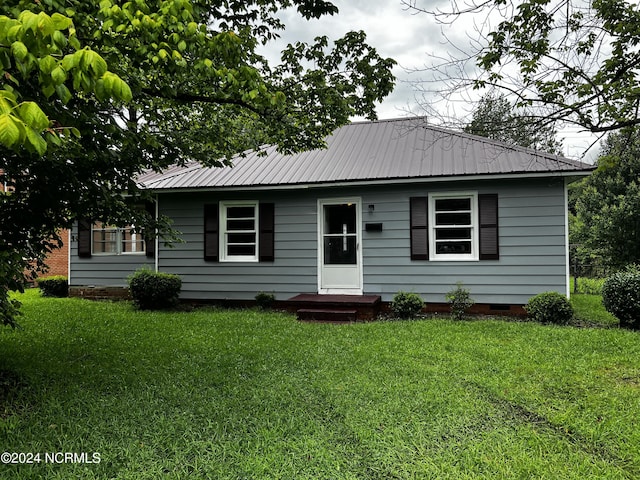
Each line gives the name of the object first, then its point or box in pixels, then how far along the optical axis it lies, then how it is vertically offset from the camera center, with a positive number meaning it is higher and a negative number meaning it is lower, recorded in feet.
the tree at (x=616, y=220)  36.04 +2.74
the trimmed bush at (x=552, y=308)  21.77 -3.47
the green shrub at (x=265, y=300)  28.09 -3.81
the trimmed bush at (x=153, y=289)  27.61 -2.99
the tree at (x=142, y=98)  4.61 +4.83
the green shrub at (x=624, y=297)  19.85 -2.60
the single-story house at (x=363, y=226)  23.93 +1.51
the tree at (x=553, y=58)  12.39 +6.48
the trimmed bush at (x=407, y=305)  24.14 -3.59
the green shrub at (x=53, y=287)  35.33 -3.58
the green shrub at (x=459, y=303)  23.72 -3.41
